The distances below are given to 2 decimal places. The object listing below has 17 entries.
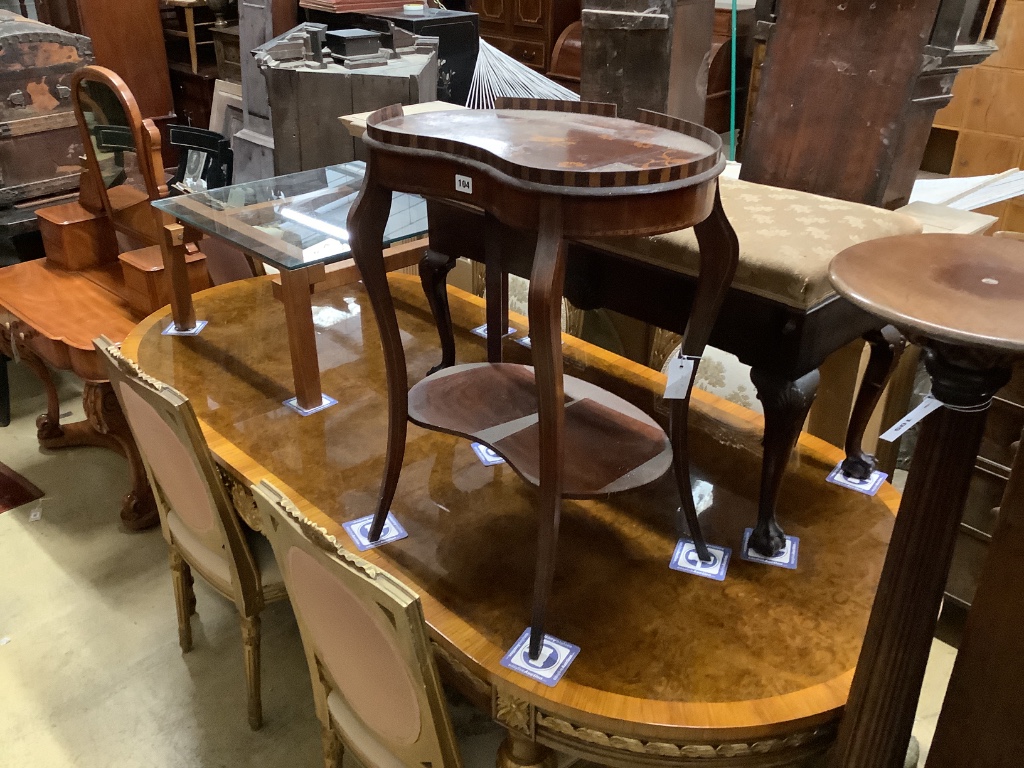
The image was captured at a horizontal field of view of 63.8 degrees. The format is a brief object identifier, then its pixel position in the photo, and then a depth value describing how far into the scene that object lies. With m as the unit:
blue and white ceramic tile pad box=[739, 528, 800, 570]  1.50
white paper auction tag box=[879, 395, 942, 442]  0.83
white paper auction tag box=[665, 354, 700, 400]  1.28
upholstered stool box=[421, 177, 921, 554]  1.35
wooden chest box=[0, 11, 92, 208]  3.10
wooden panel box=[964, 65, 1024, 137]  3.42
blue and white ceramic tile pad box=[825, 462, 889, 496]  1.71
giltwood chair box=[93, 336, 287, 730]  1.46
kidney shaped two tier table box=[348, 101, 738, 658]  1.06
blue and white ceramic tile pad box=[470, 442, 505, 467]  1.82
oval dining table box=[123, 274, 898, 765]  1.21
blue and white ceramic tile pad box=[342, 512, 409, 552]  1.56
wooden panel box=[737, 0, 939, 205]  1.75
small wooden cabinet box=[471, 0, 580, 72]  4.97
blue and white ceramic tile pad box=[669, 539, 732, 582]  1.48
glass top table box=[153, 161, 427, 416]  1.88
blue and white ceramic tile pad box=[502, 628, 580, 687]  1.25
